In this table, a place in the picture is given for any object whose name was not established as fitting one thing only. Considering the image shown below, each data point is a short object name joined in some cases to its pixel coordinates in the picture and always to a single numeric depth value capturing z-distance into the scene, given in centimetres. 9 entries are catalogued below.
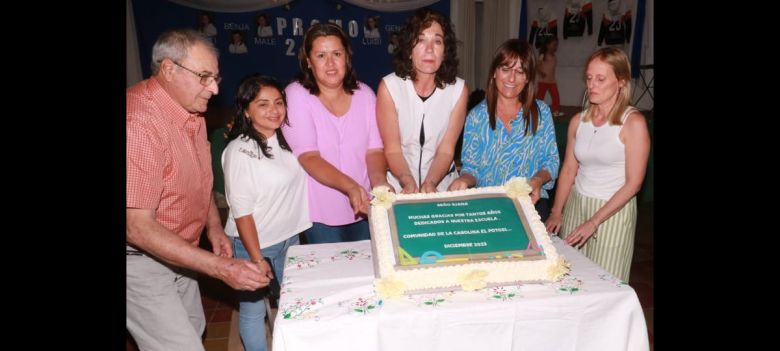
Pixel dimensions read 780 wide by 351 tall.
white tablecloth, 150
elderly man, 170
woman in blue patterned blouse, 251
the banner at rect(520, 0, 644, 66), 783
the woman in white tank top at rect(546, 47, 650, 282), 236
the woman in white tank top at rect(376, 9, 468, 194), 249
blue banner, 912
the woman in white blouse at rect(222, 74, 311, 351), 227
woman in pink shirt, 240
